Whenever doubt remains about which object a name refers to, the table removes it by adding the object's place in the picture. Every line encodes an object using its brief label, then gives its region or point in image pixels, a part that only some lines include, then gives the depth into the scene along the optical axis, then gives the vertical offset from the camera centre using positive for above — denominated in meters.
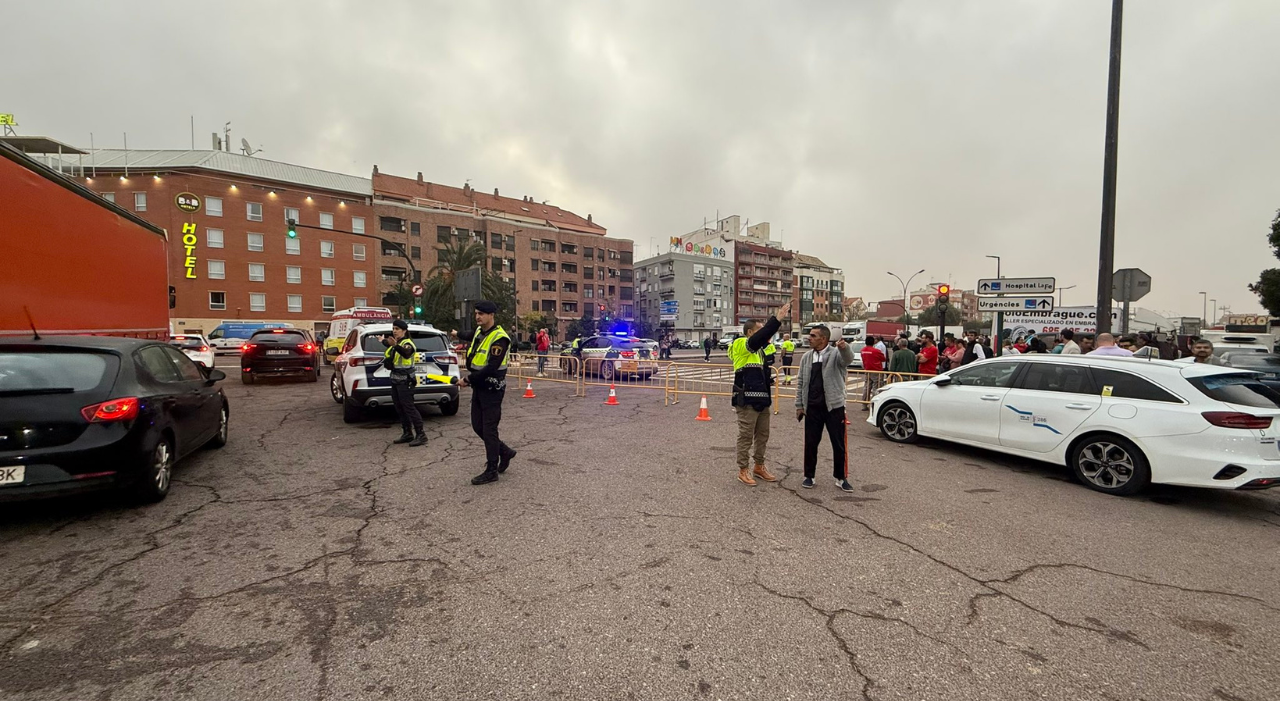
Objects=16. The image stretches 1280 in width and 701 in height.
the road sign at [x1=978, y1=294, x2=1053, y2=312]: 10.76 +0.79
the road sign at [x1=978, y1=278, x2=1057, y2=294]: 10.71 +1.18
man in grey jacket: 5.23 -0.62
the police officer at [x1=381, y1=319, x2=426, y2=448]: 6.83 -0.52
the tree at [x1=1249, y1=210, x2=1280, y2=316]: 23.53 +2.72
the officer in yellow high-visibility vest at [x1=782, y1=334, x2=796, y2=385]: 11.32 -0.26
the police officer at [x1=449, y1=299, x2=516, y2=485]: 5.27 -0.43
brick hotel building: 44.88 +9.93
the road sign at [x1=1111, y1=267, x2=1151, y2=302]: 8.26 +0.93
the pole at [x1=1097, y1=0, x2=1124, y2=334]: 7.95 +2.75
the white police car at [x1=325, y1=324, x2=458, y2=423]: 8.05 -0.52
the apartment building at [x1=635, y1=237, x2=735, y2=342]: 81.38 +8.25
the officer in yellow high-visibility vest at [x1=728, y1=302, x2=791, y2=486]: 5.27 -0.59
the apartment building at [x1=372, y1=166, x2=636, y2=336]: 55.38 +11.71
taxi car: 4.63 -0.81
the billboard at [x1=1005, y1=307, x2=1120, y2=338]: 26.47 +1.05
